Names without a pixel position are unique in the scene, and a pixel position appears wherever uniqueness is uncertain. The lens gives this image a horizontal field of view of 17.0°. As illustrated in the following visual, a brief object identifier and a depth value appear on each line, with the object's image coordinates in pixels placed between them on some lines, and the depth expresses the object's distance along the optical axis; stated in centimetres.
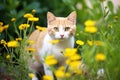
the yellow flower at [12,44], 282
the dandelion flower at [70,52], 233
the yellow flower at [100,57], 220
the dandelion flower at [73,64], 228
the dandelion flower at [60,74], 218
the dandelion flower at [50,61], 229
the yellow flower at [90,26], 234
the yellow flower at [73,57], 228
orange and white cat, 328
